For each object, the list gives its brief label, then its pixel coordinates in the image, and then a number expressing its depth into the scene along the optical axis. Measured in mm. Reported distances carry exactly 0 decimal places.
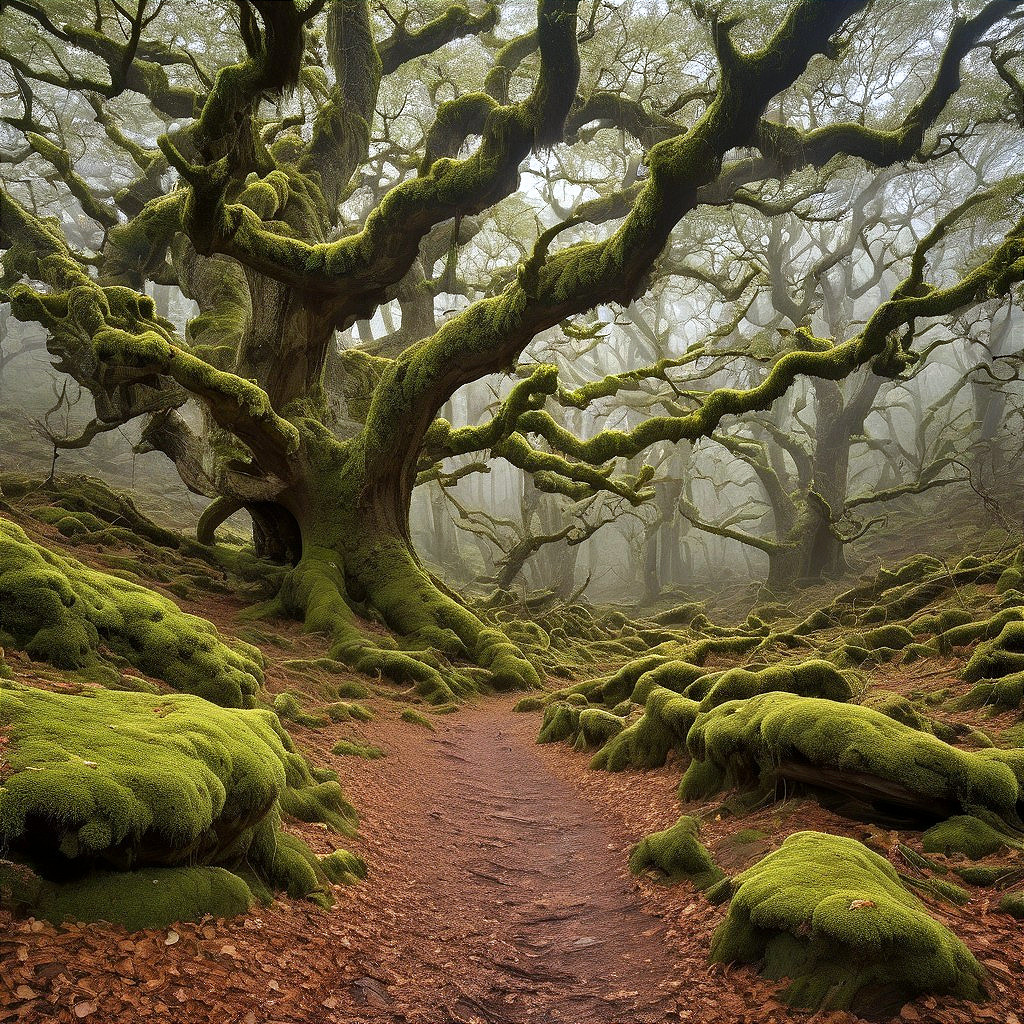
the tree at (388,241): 9398
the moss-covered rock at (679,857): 4492
